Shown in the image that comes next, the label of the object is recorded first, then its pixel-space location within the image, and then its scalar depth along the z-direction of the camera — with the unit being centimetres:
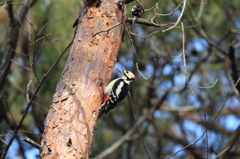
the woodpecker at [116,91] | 661
